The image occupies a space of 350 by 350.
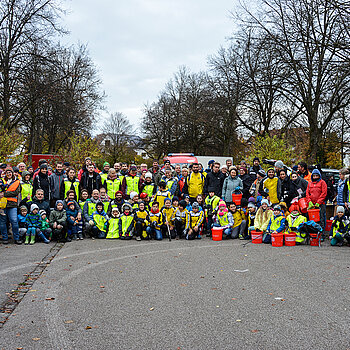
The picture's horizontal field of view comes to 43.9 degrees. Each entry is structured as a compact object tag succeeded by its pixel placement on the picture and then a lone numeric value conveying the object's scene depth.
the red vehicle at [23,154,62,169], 31.19
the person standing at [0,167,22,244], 11.74
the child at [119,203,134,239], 12.84
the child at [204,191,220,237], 13.51
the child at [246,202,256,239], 12.90
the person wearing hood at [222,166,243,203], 13.36
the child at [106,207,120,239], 12.94
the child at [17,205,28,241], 11.84
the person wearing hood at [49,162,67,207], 13.12
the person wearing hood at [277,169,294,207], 12.80
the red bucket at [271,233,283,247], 11.35
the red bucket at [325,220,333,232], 13.15
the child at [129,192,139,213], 13.38
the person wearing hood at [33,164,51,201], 12.89
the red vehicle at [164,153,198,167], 21.61
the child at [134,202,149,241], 12.83
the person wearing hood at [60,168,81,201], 13.34
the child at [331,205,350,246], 11.38
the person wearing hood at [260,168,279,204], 12.88
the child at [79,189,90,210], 13.30
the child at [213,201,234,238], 12.98
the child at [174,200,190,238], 13.04
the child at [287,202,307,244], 11.69
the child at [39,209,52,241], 12.09
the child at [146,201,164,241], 12.81
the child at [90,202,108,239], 12.92
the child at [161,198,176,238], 13.05
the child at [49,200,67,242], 12.12
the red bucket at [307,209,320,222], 11.88
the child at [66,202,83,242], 12.57
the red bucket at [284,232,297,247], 11.46
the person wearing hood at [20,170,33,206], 13.12
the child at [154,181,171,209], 13.69
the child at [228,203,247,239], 12.99
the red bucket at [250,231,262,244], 11.98
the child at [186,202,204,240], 12.85
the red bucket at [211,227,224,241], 12.62
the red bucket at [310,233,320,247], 11.48
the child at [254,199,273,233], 12.19
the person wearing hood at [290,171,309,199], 12.70
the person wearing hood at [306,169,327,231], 12.03
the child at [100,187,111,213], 13.34
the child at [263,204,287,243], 11.85
